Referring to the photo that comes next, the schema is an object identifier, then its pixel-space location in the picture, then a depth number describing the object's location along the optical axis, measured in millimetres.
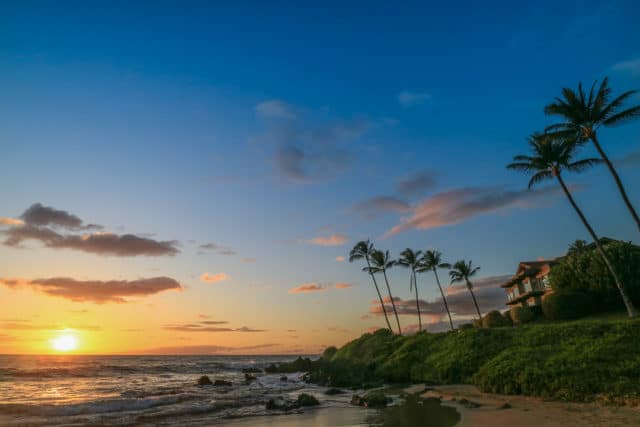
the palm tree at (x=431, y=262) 61844
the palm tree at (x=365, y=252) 62781
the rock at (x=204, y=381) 36000
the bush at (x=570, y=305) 35344
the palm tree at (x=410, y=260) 62750
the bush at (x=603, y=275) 33469
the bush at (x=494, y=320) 41906
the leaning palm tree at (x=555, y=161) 30031
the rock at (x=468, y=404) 14739
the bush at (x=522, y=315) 40688
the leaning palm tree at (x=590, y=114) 26625
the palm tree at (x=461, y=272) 62553
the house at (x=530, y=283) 52272
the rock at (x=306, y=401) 19312
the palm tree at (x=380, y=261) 62281
